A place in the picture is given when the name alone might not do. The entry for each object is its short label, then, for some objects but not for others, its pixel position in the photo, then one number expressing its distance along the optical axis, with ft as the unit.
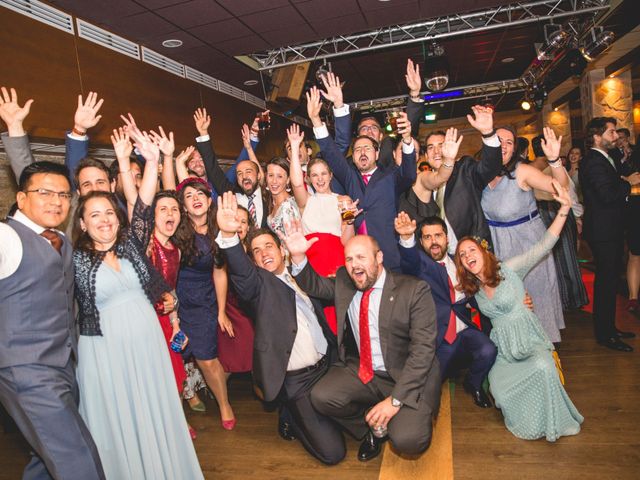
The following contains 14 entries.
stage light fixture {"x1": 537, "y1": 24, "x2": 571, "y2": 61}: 19.01
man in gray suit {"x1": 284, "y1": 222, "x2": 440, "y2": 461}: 7.30
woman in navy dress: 9.24
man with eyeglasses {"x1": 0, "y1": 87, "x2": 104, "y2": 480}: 5.21
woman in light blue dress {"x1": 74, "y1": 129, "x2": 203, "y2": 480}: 6.03
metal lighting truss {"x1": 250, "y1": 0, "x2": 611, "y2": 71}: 18.35
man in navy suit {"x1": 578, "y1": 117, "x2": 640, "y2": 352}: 10.96
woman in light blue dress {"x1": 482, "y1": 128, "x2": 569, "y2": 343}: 10.09
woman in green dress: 7.64
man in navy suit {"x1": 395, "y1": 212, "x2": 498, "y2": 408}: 8.80
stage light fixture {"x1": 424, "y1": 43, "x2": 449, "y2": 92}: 20.08
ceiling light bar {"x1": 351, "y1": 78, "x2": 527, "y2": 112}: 33.58
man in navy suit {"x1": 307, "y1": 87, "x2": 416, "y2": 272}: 9.89
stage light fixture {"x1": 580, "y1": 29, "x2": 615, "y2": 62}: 18.58
